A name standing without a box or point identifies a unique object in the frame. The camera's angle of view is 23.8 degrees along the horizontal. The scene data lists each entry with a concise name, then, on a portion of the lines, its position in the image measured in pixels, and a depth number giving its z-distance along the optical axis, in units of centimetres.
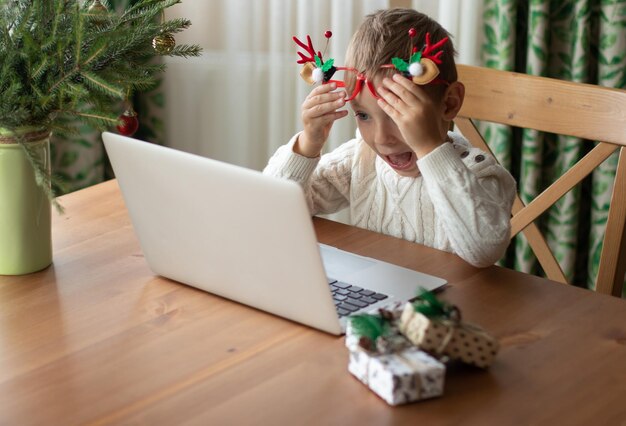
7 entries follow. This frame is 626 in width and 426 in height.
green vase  217
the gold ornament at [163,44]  224
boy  228
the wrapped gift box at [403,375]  184
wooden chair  253
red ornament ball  239
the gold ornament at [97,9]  224
